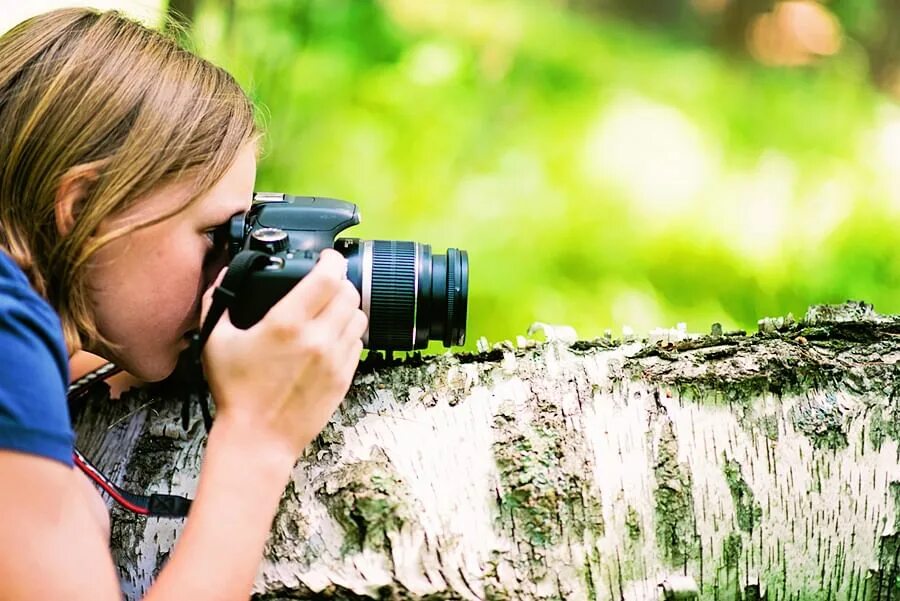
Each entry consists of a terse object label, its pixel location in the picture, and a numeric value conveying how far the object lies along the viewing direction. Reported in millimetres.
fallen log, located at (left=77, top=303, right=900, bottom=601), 2029
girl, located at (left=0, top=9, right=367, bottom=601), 1991
